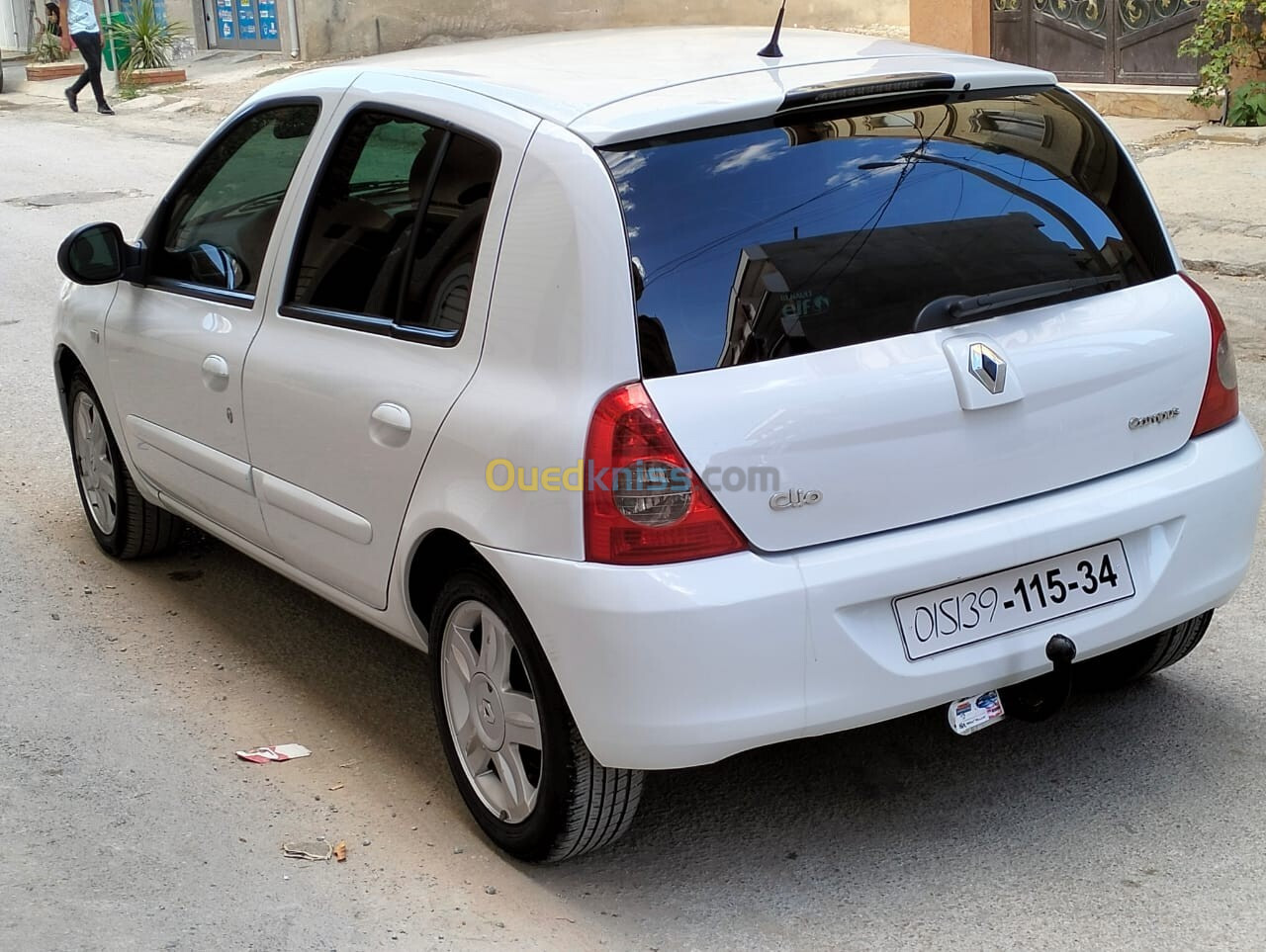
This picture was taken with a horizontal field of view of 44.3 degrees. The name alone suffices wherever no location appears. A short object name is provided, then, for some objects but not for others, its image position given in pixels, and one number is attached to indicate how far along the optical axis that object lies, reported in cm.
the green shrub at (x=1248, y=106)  1261
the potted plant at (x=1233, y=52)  1256
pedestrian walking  2169
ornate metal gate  1400
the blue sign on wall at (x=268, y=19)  2608
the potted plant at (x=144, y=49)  2436
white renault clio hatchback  300
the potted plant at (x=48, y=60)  2706
